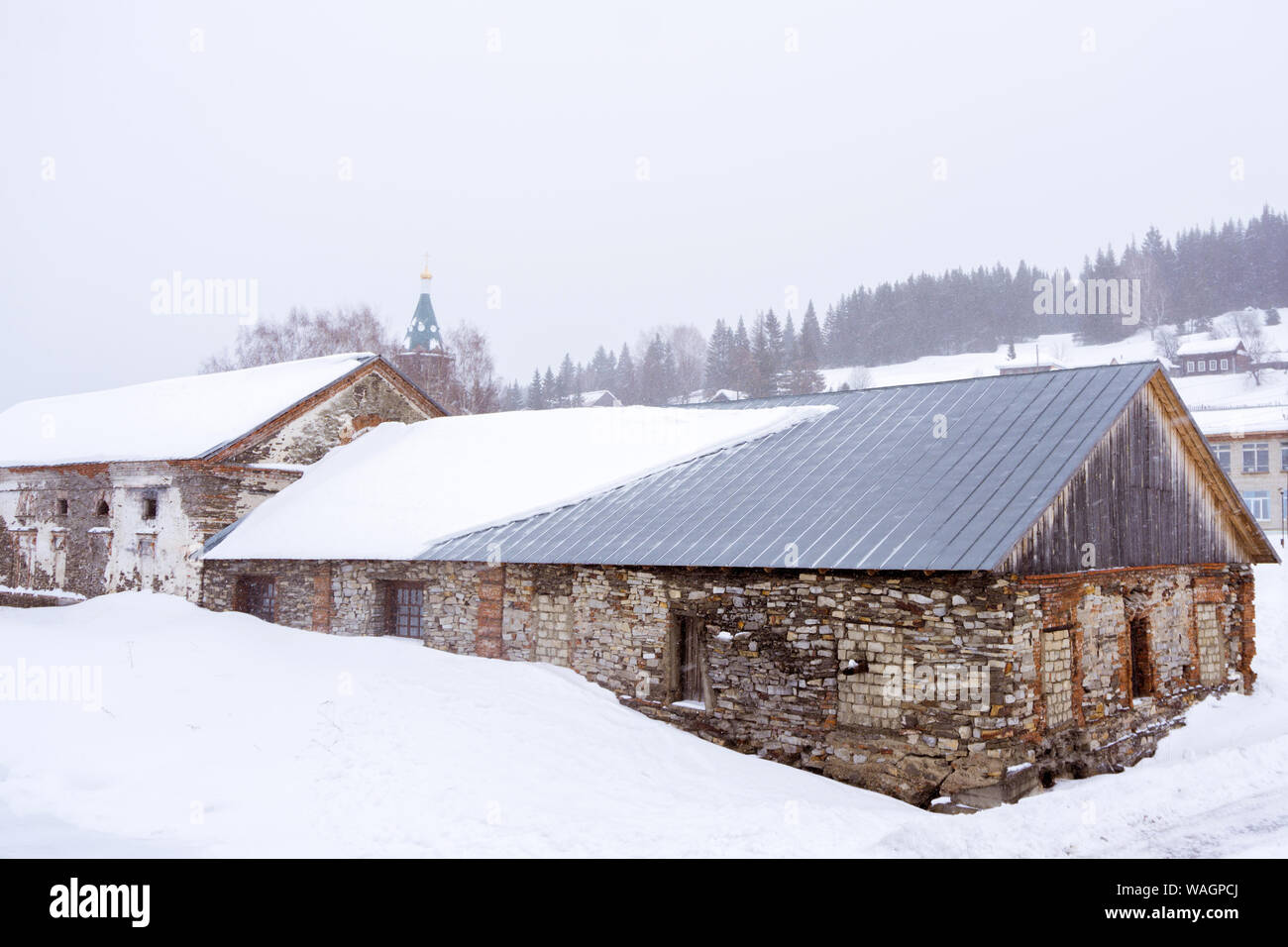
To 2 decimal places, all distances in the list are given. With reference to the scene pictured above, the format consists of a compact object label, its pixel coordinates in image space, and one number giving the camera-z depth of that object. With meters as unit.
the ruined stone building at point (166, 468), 20.38
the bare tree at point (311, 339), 43.75
